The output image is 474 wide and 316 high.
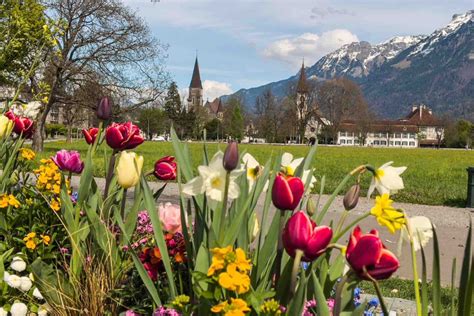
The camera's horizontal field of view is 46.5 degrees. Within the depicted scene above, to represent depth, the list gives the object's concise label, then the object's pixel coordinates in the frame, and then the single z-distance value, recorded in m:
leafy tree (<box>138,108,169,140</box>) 99.19
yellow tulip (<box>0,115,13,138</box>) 3.20
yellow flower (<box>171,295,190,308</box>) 1.57
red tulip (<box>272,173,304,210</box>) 1.60
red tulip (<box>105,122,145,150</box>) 2.55
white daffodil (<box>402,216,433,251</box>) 1.65
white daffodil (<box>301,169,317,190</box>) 2.21
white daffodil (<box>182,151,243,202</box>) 1.68
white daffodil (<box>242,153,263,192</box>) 2.07
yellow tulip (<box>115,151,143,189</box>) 2.32
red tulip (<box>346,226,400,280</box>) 1.40
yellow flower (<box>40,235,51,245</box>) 2.56
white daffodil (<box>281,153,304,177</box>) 2.18
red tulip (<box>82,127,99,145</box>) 3.10
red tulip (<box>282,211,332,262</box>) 1.48
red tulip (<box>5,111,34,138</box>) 3.57
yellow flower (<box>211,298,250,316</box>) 1.36
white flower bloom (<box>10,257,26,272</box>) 2.44
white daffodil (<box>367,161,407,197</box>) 1.82
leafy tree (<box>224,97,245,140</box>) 102.41
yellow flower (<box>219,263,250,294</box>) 1.34
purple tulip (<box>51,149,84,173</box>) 3.03
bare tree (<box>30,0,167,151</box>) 25.25
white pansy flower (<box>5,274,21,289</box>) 2.33
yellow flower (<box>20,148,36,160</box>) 3.47
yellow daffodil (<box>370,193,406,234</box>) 1.46
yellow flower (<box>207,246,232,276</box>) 1.38
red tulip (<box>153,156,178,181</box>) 2.54
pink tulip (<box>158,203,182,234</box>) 2.21
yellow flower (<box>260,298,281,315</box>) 1.47
